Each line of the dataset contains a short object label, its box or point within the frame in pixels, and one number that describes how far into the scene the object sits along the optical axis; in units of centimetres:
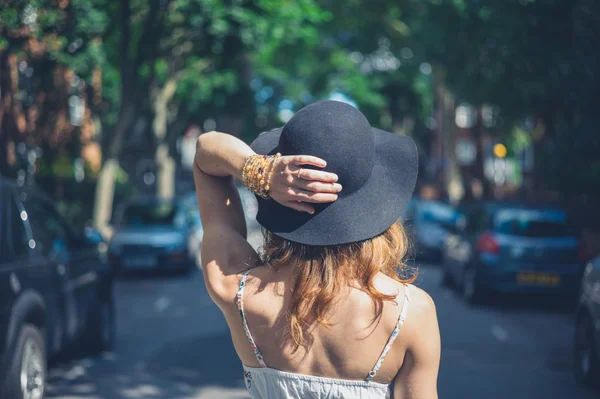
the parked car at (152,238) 1702
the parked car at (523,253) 1214
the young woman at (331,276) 187
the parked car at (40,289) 556
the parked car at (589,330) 710
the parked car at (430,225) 2020
